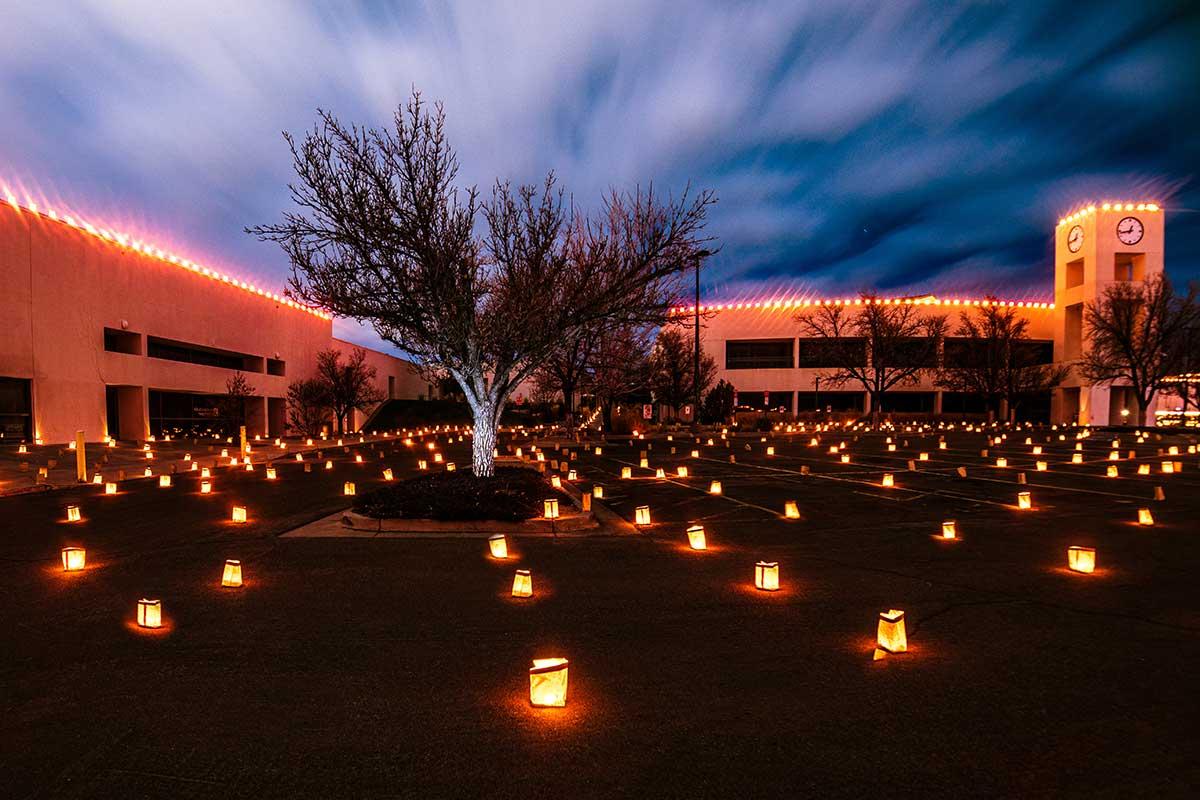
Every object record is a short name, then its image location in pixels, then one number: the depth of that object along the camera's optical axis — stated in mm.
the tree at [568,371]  25075
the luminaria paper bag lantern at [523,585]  5941
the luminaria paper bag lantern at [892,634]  4578
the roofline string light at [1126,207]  51906
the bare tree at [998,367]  50562
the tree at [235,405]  33406
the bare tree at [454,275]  10359
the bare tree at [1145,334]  38500
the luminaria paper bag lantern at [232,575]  6402
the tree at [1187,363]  39344
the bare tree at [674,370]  41588
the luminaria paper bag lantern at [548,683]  3688
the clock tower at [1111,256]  51500
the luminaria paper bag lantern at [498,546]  7483
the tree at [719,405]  51062
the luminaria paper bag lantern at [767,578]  6191
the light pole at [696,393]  33750
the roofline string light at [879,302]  59578
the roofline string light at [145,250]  26473
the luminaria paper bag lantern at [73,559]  7082
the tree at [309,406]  42656
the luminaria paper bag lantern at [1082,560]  6789
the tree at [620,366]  26044
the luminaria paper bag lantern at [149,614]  5156
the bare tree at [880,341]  45375
